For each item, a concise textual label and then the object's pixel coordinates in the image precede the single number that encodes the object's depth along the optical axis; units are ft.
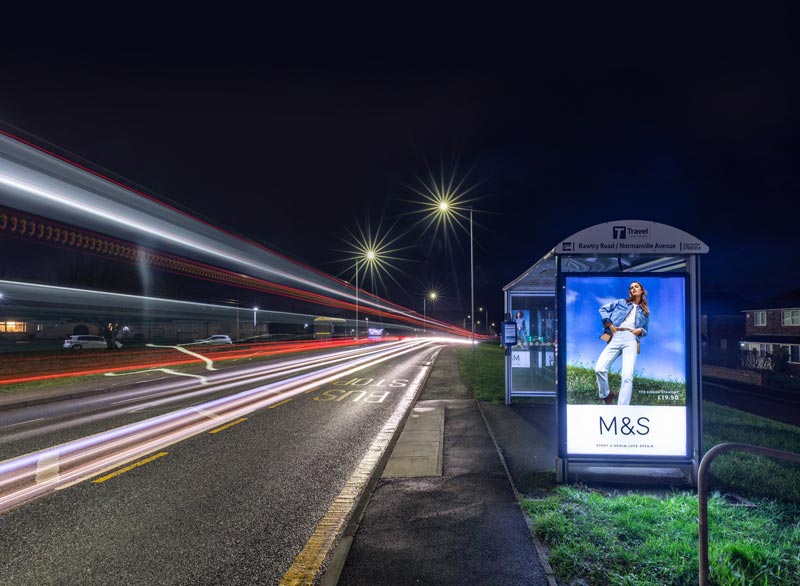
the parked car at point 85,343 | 116.78
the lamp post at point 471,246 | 76.48
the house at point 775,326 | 96.63
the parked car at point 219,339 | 146.44
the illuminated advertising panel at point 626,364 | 18.47
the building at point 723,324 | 134.82
